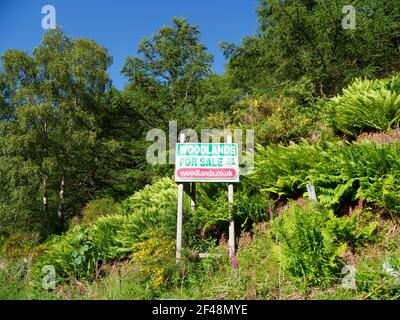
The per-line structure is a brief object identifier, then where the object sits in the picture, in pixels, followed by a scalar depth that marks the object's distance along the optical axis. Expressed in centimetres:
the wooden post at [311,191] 600
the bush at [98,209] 1286
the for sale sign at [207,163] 654
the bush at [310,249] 461
